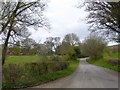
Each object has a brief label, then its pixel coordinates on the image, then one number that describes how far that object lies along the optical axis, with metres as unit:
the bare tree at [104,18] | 10.42
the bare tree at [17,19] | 7.35
